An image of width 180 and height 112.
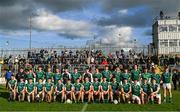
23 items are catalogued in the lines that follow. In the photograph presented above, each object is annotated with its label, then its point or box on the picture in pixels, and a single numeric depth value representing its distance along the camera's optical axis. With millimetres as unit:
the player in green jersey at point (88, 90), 10581
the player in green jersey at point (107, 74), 11126
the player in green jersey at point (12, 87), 11001
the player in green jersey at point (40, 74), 11377
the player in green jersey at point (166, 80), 10912
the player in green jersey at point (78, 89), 10644
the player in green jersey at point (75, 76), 11117
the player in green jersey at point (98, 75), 11089
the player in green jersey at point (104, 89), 10581
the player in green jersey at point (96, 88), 10631
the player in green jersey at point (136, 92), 10340
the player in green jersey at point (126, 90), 10438
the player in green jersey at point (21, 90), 10892
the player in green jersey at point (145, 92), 10367
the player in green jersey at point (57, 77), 11141
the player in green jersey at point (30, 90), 10813
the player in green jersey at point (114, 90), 10599
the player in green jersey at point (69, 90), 10635
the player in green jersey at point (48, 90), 10706
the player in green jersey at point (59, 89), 10655
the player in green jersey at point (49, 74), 11302
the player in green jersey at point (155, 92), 10349
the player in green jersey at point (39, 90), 10813
